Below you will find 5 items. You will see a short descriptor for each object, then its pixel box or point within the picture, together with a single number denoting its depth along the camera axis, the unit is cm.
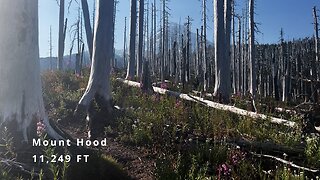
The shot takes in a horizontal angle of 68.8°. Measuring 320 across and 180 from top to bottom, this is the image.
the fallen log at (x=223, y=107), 624
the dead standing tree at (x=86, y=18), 1399
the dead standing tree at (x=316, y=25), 2211
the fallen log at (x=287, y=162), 364
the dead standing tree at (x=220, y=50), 1016
